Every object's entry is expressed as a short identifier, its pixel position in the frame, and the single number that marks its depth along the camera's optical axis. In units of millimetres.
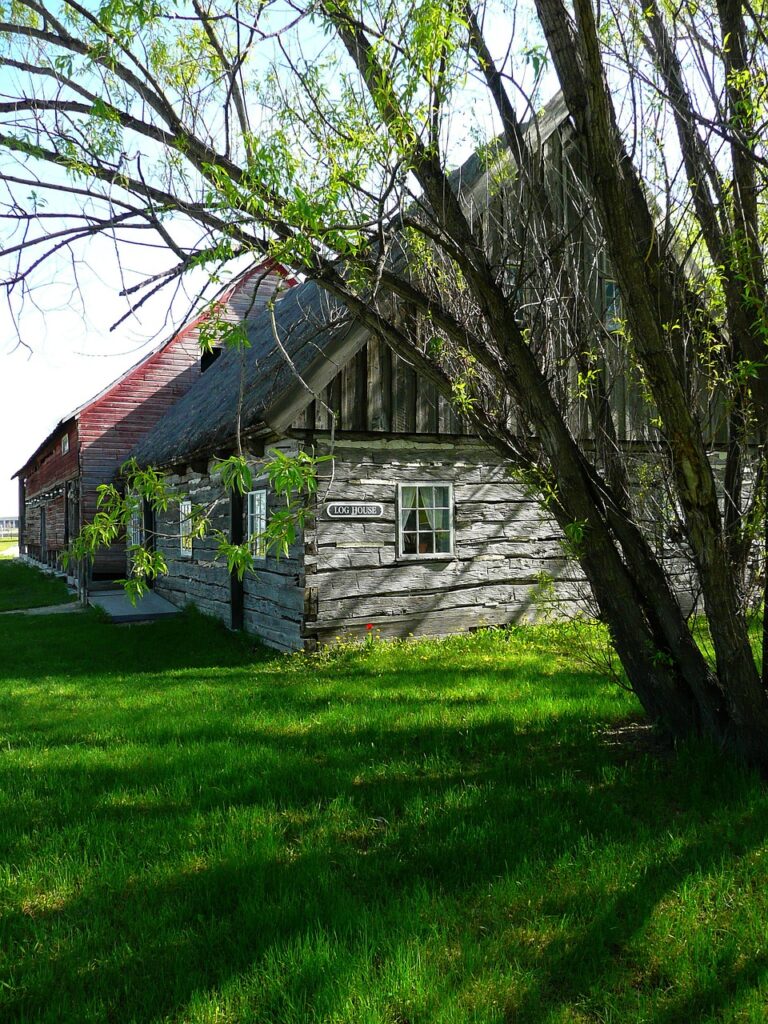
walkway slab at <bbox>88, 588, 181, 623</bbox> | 14609
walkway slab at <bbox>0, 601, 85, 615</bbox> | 16594
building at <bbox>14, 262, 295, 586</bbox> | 20156
